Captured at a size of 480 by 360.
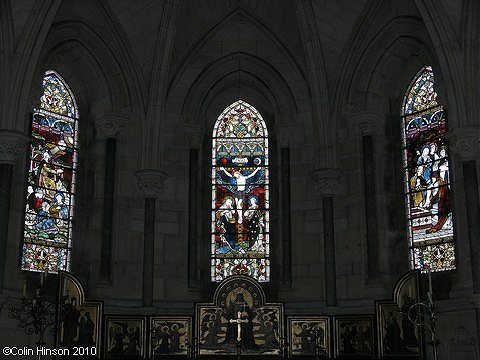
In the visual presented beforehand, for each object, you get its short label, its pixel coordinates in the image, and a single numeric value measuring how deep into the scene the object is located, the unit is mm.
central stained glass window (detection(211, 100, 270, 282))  18188
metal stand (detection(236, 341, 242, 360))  15125
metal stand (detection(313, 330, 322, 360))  15037
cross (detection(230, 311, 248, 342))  15391
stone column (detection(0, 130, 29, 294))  14664
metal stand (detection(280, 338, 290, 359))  15234
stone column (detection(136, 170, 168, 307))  17125
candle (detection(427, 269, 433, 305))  11789
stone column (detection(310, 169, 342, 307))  16969
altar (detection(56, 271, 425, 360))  15227
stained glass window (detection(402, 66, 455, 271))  16328
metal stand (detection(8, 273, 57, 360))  12938
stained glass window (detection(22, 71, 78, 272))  16516
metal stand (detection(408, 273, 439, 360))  11891
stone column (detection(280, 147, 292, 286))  17516
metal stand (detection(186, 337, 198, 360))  15312
